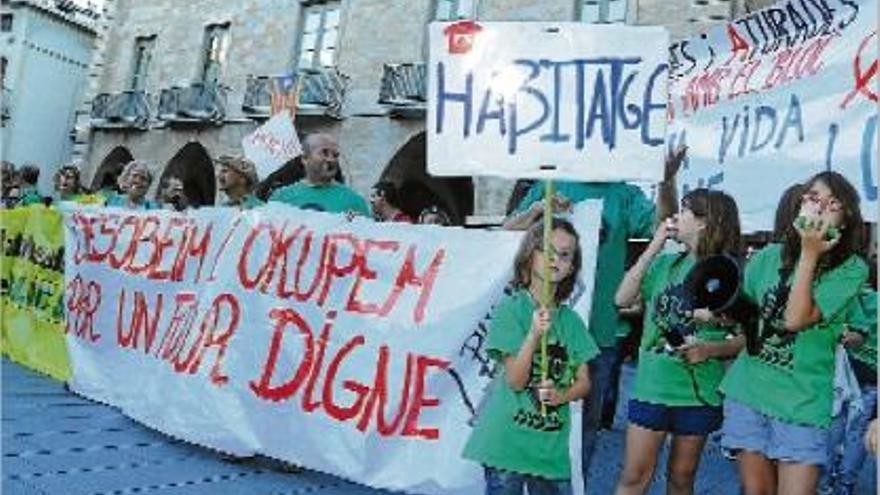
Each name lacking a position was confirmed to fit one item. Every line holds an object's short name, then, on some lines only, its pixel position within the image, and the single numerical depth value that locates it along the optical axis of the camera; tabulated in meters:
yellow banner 6.48
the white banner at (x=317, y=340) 4.02
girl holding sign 2.72
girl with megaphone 3.18
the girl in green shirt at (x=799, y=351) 2.77
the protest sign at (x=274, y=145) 8.32
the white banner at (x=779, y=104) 4.07
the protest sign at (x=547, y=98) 2.95
